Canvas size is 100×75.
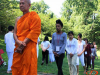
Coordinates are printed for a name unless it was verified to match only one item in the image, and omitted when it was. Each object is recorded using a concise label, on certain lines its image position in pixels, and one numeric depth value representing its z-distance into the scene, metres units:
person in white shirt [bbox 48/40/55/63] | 11.81
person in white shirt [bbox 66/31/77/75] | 6.27
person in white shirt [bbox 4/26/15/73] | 6.89
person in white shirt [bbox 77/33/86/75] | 7.68
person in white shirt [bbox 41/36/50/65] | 10.43
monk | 3.18
